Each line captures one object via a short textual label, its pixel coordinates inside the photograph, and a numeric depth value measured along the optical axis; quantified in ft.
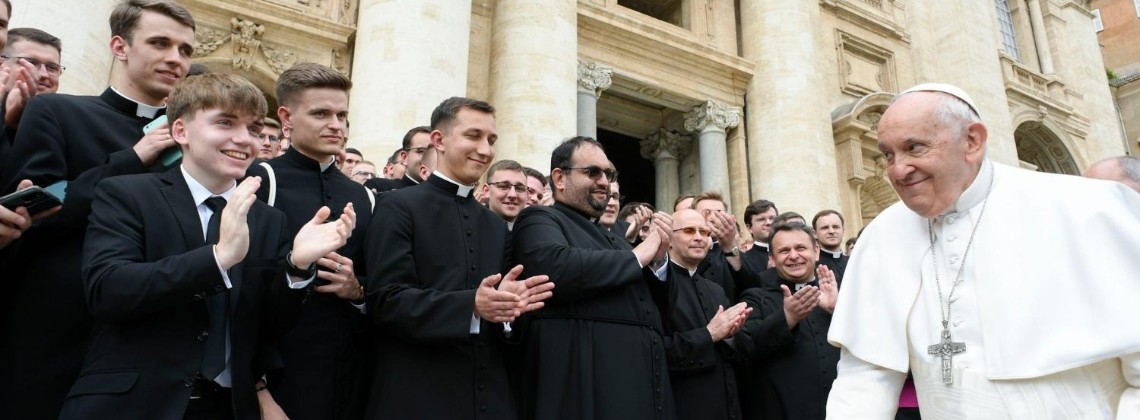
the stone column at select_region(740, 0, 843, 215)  43.01
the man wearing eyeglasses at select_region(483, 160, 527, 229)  15.70
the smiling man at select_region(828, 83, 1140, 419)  6.68
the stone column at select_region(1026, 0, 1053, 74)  69.36
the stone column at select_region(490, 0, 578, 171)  32.63
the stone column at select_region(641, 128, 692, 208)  49.42
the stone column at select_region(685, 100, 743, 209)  45.32
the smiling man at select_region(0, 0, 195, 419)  7.70
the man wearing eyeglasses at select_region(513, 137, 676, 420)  10.60
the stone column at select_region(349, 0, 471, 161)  27.84
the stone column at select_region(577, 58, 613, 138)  39.09
